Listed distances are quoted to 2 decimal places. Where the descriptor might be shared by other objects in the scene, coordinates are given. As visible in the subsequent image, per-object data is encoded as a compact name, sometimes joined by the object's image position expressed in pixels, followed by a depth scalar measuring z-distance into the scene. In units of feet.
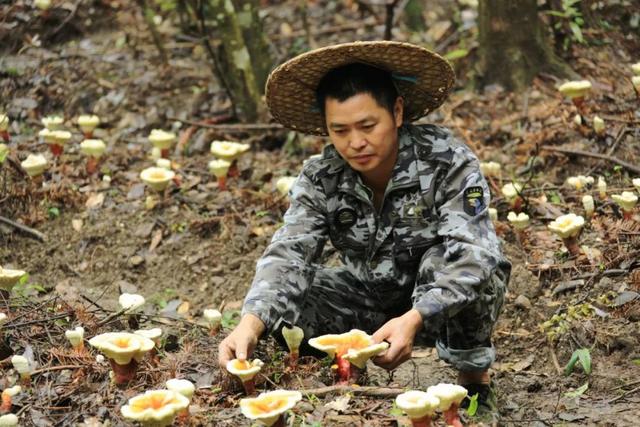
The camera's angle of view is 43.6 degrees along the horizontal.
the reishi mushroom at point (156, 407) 10.48
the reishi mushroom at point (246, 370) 11.79
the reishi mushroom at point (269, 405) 10.47
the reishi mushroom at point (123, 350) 12.00
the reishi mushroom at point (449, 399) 10.94
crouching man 13.39
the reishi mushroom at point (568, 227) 17.25
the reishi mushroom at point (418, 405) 10.41
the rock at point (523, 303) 17.85
